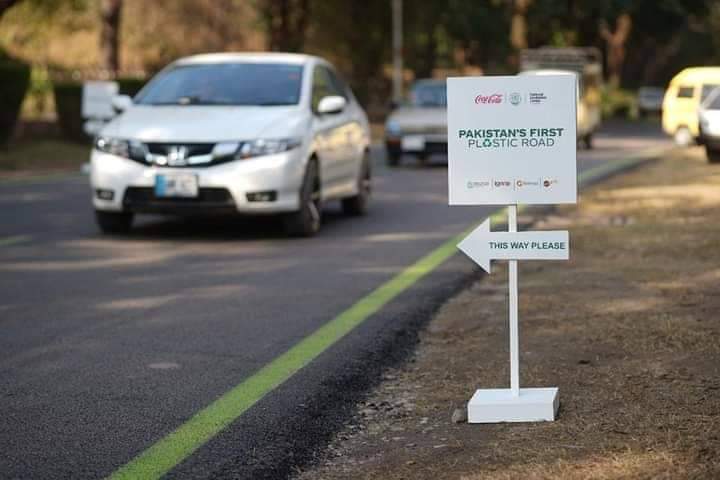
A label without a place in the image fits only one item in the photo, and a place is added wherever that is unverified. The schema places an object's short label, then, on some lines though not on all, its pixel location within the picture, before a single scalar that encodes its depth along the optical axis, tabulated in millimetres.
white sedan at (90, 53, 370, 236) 12141
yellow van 34688
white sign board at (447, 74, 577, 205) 5840
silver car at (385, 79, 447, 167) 24453
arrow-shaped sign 5738
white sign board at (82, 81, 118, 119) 26281
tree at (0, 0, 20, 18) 26609
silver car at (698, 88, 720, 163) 26094
